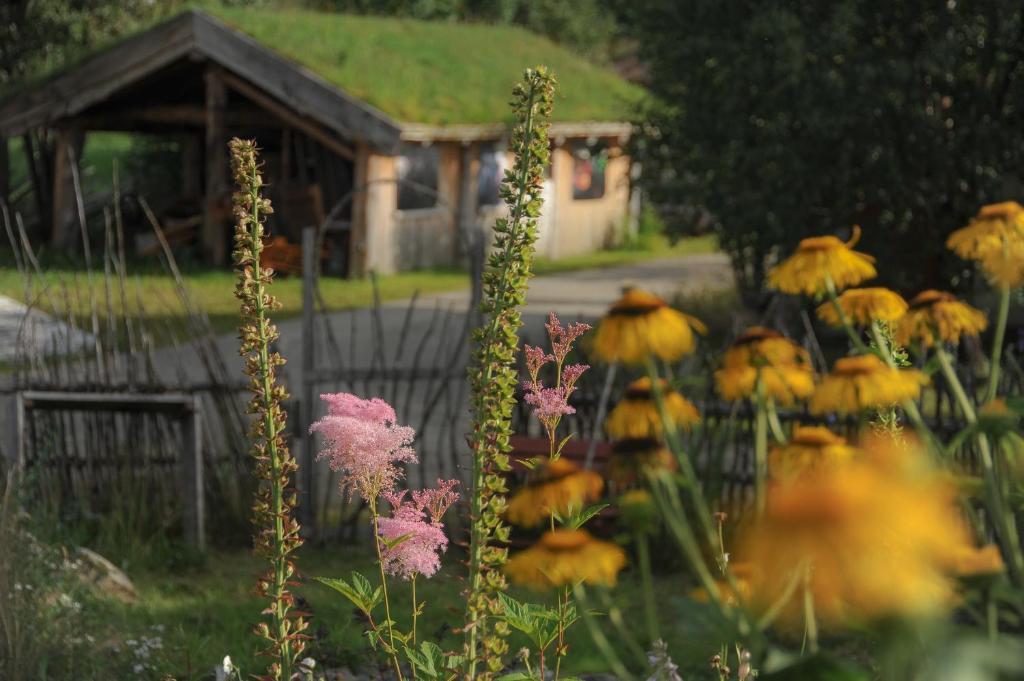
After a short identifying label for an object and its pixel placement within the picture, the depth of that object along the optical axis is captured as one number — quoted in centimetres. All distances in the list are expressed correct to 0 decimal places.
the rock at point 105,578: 575
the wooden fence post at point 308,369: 727
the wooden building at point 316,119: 1883
